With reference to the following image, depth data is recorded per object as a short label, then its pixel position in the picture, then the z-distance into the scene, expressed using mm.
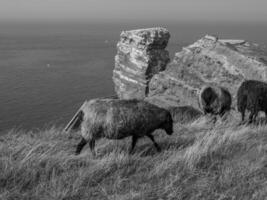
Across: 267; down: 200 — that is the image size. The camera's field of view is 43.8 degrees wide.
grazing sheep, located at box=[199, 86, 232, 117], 14273
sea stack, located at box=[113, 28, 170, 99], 67438
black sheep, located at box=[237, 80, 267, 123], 12547
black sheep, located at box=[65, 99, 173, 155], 7863
